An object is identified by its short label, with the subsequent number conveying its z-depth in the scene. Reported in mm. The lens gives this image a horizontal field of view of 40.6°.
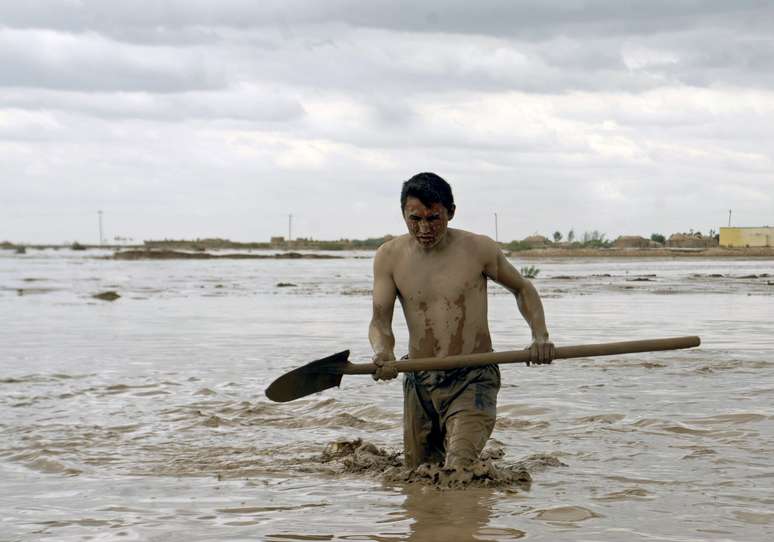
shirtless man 5145
